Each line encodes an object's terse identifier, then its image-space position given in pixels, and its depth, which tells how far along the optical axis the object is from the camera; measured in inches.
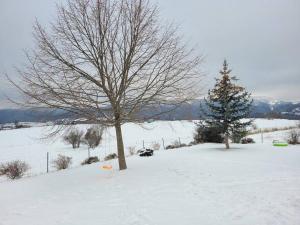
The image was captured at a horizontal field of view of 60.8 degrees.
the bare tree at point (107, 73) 406.9
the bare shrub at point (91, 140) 1163.4
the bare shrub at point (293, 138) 881.6
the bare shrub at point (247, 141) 978.7
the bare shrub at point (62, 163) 697.6
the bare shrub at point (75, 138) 1256.5
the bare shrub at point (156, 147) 996.8
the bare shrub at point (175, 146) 949.3
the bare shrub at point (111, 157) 754.3
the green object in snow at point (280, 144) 765.3
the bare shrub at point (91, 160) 720.3
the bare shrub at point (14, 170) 601.9
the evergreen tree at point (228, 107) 761.0
